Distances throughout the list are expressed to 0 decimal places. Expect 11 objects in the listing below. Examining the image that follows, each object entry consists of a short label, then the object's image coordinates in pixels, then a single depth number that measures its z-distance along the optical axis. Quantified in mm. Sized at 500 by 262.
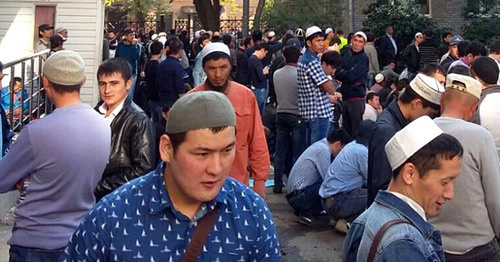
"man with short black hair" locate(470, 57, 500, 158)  5496
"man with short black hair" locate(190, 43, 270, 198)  5504
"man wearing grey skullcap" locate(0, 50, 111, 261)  3875
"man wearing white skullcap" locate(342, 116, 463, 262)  2941
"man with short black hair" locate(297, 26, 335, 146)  9055
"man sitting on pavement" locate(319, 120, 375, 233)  7922
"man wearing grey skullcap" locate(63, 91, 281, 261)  2389
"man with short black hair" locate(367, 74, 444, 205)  4789
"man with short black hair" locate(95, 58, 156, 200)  4645
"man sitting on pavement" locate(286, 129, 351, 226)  8500
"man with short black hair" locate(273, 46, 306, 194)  9484
